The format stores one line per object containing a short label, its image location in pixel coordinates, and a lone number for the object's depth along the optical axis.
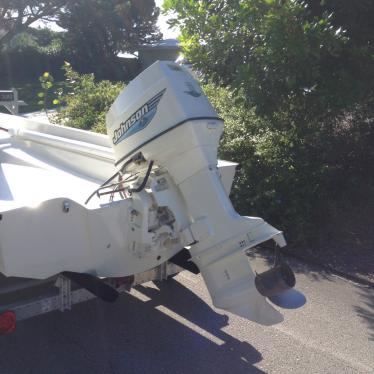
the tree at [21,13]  34.22
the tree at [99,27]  35.72
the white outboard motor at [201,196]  3.07
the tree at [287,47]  5.13
